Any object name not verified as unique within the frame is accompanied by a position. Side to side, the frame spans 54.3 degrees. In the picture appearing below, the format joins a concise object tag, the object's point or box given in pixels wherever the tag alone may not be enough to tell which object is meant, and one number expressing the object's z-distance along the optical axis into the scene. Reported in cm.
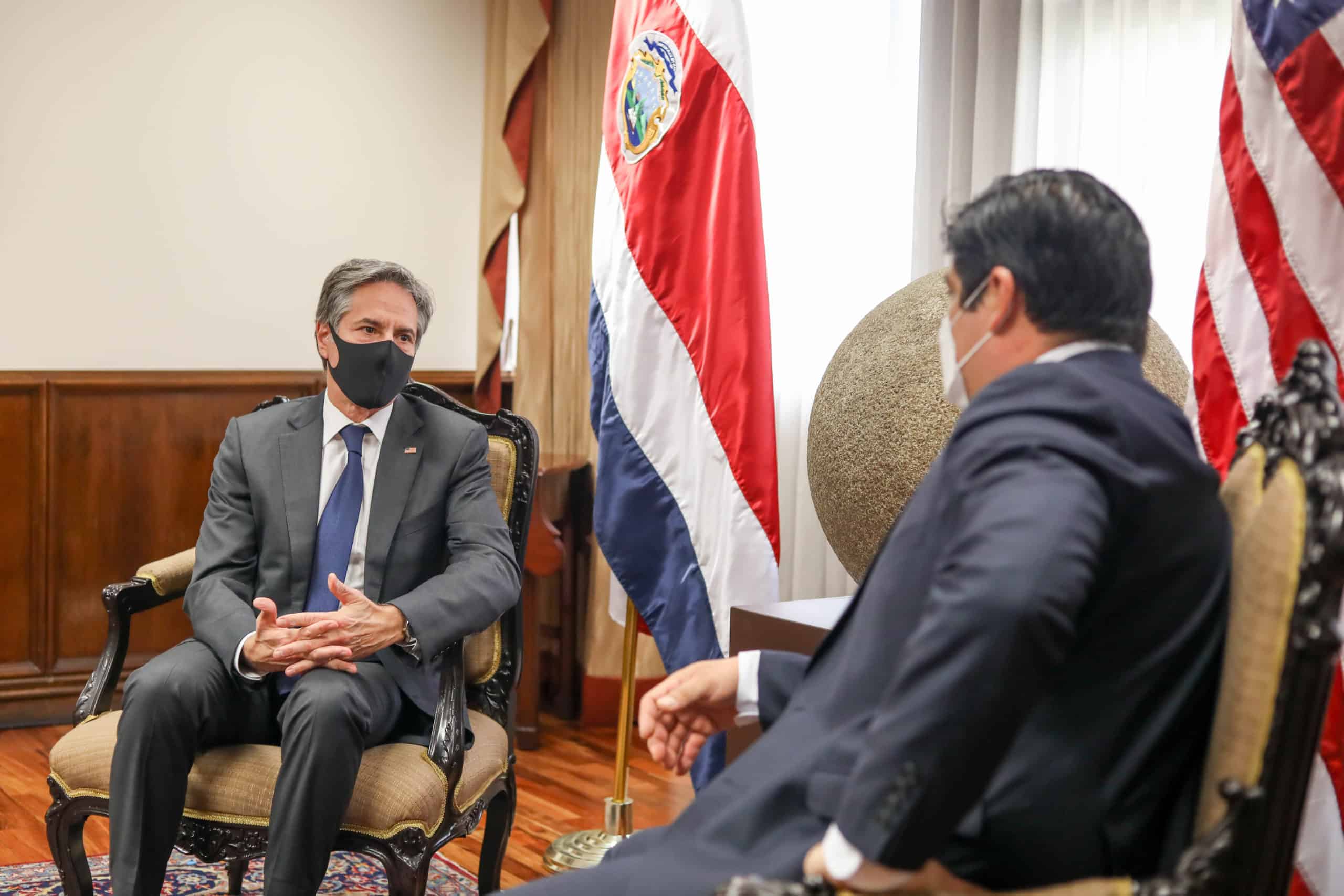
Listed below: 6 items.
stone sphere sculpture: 237
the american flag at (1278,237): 193
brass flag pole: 306
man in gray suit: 217
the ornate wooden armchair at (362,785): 218
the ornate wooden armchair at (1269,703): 110
